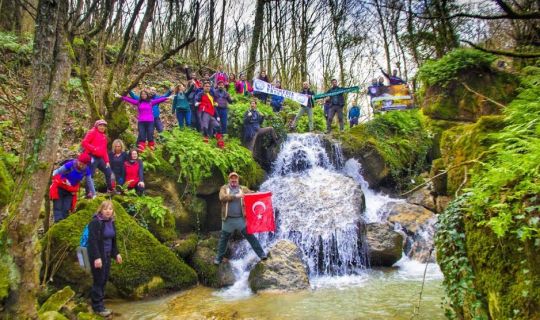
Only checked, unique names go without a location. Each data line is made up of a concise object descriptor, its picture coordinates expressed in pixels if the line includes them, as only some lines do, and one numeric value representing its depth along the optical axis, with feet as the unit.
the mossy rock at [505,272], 9.14
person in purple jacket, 34.17
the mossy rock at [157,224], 29.55
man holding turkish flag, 27.55
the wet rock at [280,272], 25.55
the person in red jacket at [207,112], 38.96
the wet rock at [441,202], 24.58
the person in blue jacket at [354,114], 66.74
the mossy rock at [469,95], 34.47
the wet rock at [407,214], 35.71
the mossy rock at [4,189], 14.75
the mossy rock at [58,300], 16.88
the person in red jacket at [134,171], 30.35
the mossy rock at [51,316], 15.19
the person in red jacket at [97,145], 26.11
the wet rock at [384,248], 31.50
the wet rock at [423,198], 40.24
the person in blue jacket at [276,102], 57.41
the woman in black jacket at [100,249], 19.84
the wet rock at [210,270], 28.07
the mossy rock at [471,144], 15.90
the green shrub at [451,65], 36.22
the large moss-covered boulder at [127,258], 23.38
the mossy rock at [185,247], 29.60
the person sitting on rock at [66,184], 24.75
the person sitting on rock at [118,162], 30.09
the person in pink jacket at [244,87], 55.06
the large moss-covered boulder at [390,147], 47.73
